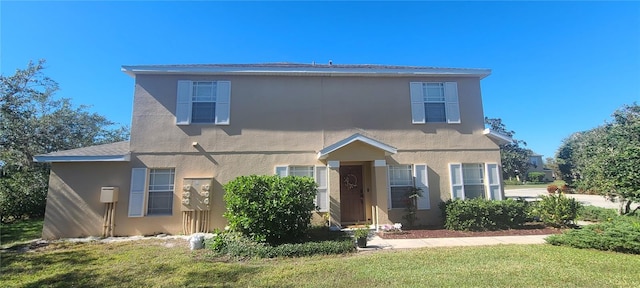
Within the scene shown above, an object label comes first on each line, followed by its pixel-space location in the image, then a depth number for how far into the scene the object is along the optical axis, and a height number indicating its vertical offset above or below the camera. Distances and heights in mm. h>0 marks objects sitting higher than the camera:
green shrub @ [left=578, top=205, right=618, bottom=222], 11059 -1184
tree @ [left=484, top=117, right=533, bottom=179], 38122 +3608
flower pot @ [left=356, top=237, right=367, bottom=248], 7152 -1360
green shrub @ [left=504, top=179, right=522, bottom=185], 42156 +295
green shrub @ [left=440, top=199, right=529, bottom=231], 9156 -948
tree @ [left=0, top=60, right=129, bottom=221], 13289 +2490
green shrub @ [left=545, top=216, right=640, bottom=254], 6449 -1255
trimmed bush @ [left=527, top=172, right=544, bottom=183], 42862 +999
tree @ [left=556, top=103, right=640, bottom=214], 9219 +850
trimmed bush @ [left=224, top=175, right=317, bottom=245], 7141 -494
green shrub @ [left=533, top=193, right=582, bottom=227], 9164 -834
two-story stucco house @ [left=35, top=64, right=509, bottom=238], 9391 +1370
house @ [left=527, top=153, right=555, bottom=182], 47341 +2688
